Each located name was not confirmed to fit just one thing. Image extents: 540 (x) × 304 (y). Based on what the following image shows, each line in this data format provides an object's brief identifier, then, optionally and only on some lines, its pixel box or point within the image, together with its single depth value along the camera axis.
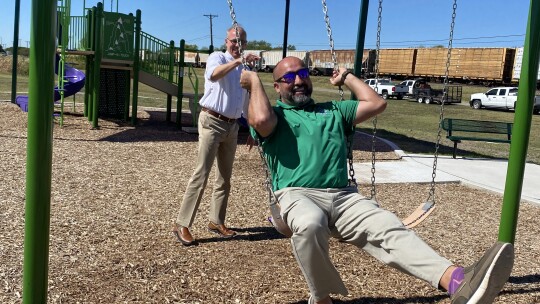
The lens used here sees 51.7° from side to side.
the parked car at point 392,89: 35.25
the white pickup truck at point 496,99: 29.12
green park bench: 10.80
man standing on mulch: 4.32
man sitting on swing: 2.61
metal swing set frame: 2.45
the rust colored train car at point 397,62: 46.75
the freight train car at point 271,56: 54.81
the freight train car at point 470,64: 40.06
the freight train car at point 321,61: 52.91
